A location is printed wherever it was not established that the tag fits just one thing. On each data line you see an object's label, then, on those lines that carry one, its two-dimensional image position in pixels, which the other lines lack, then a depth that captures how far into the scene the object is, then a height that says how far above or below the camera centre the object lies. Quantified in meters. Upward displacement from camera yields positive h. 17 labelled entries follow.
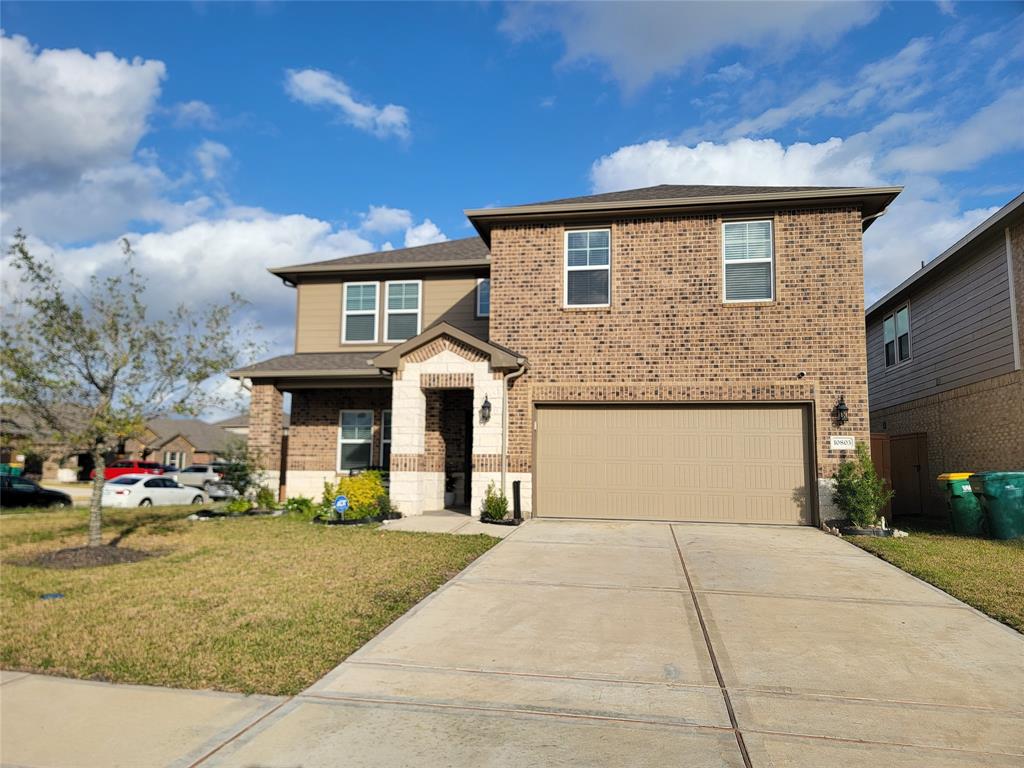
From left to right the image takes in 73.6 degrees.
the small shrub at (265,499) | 16.06 -1.03
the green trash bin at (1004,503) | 11.28 -0.69
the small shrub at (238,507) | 15.82 -1.20
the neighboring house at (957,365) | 12.93 +2.16
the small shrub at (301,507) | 14.81 -1.14
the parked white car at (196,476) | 33.41 -1.04
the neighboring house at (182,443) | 52.47 +0.88
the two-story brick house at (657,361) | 12.84 +1.88
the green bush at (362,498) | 13.23 -0.83
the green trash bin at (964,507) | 11.89 -0.80
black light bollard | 13.02 -0.91
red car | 35.38 -0.77
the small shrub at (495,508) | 12.66 -0.94
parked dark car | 21.55 -1.34
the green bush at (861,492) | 11.72 -0.56
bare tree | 9.60 +1.20
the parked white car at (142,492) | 20.64 -1.16
